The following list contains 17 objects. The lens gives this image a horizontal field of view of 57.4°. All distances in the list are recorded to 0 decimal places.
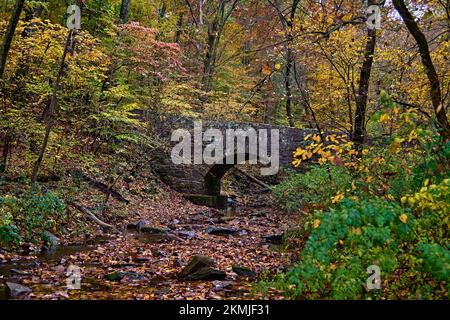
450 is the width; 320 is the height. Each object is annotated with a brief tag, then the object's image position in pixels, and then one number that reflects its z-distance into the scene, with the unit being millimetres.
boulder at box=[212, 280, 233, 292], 5262
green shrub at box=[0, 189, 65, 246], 6778
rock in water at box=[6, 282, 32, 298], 4605
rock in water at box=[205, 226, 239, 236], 10320
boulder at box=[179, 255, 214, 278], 5795
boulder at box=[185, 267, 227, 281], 5691
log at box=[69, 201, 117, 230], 9352
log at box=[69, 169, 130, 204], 11422
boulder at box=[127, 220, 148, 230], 10018
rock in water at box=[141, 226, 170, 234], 9789
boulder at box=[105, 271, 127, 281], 5607
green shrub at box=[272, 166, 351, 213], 7477
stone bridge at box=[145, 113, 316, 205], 14805
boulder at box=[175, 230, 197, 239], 9555
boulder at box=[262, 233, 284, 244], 9179
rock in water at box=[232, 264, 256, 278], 6105
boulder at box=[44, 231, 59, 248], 7484
